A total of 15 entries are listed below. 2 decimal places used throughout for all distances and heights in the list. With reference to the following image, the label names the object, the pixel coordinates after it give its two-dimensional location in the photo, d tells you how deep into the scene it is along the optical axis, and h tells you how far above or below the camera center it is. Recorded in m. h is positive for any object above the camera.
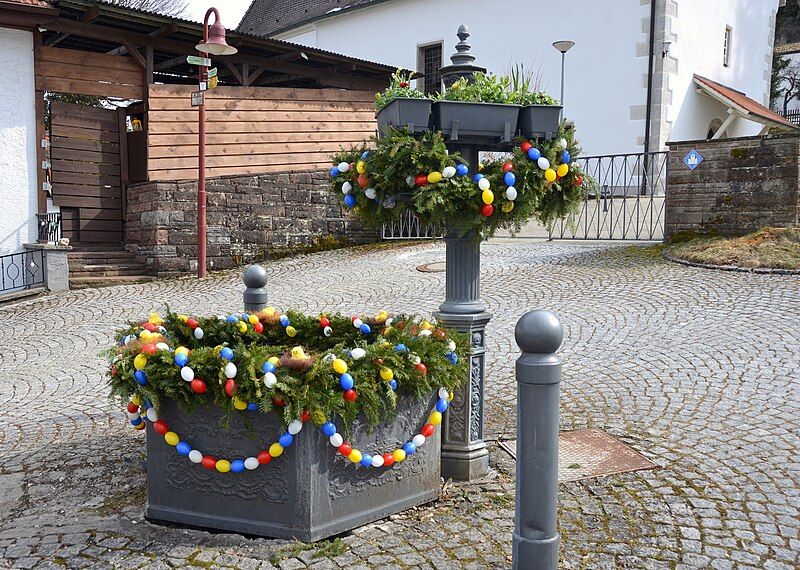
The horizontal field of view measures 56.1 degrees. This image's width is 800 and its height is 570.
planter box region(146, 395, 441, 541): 3.17 -1.22
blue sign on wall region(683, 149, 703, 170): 10.95 +0.79
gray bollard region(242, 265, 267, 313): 4.86 -0.56
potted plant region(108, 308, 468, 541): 3.13 -0.97
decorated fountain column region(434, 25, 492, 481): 3.86 -0.60
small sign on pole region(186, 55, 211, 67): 11.21 +2.12
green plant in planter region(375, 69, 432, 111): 3.65 +0.56
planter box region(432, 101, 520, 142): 3.61 +0.43
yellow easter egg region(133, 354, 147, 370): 3.25 -0.70
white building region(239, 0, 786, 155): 18.61 +4.42
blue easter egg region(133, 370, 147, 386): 3.24 -0.76
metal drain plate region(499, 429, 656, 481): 4.02 -1.37
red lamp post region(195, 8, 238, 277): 11.05 +1.47
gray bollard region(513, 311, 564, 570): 2.68 -0.88
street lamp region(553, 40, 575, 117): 18.08 +3.99
